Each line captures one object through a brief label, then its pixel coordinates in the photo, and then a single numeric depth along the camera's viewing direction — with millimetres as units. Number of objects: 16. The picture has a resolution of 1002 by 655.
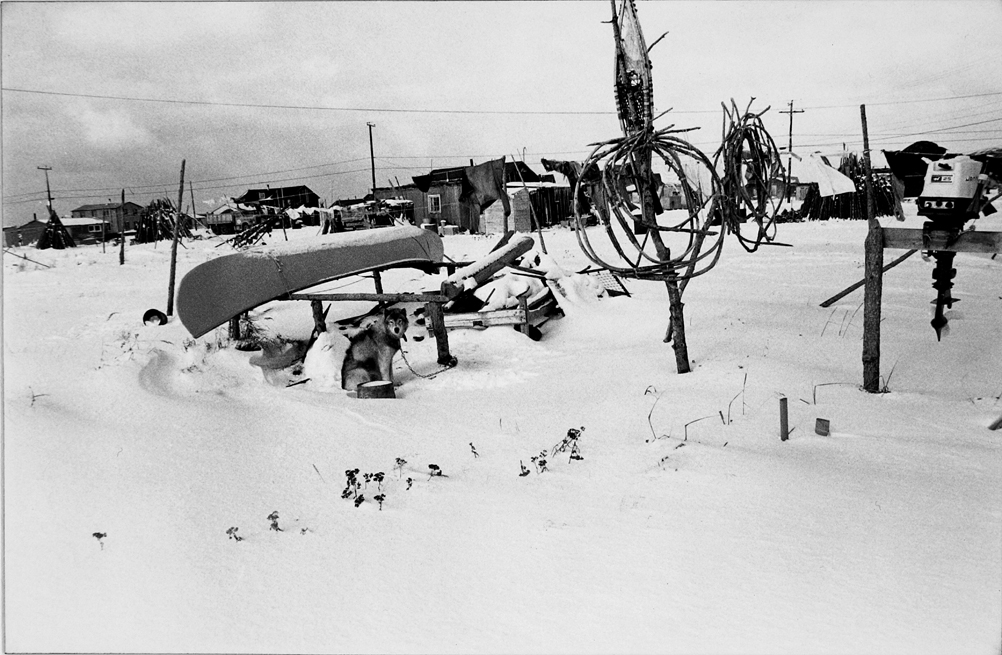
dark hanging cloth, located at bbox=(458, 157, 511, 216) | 14750
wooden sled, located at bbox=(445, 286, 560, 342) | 8086
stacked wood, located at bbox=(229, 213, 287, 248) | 11797
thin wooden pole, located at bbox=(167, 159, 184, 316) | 8047
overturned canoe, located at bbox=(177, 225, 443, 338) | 6703
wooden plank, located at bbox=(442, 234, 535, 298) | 7055
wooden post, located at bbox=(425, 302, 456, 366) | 7109
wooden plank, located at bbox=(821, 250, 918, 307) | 6155
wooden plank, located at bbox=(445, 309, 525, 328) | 8102
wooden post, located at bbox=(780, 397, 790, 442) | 4121
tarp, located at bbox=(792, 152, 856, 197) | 11617
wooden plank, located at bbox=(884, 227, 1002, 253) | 4305
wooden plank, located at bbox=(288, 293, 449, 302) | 7181
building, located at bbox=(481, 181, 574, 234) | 21359
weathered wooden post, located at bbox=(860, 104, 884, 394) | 5039
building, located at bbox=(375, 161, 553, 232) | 20781
